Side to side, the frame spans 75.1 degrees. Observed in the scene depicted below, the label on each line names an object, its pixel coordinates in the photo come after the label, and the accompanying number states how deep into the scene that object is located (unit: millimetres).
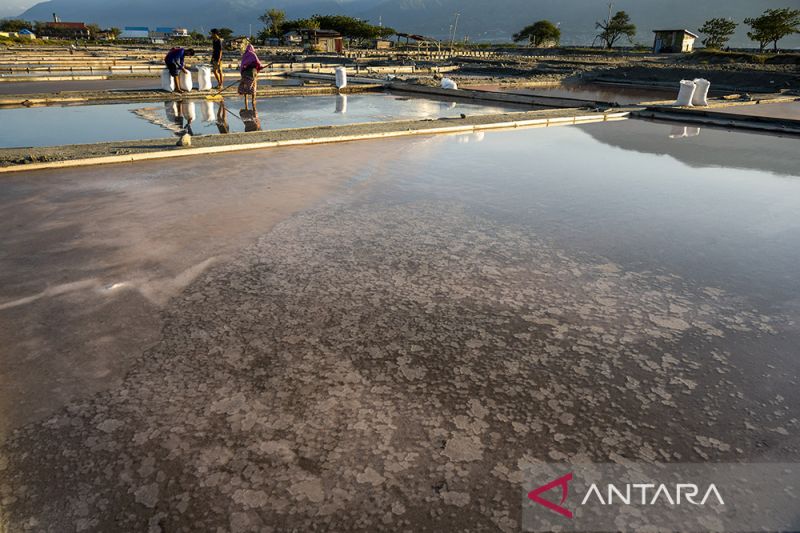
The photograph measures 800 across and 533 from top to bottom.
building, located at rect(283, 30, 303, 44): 74781
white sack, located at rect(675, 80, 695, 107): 14797
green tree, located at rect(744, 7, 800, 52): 54688
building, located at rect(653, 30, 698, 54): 58375
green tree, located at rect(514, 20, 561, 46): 89125
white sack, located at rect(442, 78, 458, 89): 19219
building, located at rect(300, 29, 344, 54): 53538
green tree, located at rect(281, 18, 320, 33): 82188
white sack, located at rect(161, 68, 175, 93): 15063
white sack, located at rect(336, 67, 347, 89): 18391
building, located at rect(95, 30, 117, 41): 98788
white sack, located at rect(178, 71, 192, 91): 15259
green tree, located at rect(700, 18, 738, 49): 67625
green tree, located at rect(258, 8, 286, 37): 89000
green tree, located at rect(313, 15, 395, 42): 82375
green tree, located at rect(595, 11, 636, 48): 78875
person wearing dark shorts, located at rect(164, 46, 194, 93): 14289
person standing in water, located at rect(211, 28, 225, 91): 12445
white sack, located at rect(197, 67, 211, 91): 15812
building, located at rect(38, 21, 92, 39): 95606
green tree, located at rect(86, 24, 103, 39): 93850
